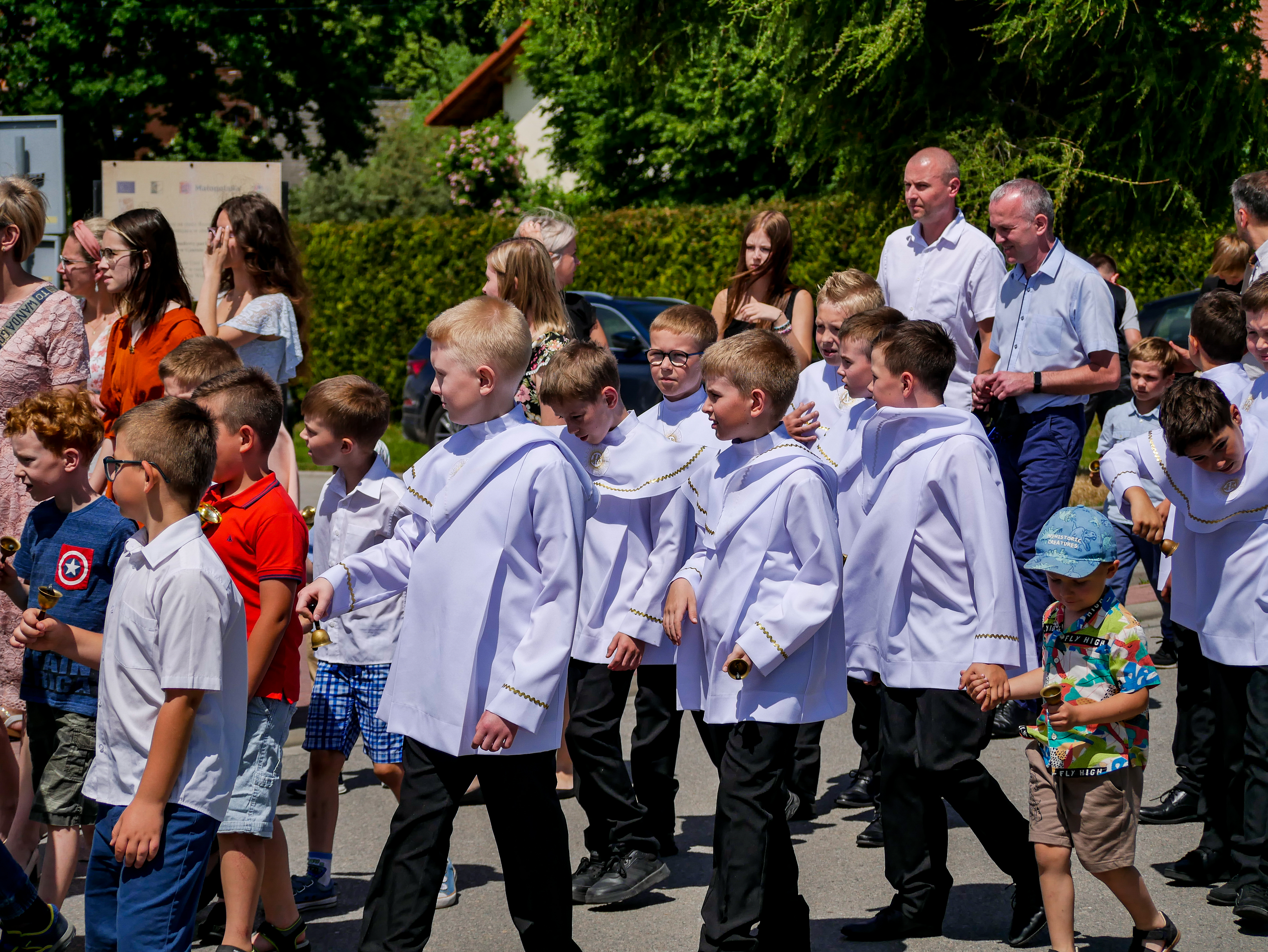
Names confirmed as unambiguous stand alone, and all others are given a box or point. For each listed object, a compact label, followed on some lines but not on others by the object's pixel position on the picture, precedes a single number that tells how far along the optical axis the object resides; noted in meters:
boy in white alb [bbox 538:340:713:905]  9.85
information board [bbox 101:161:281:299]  26.53
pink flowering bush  71.19
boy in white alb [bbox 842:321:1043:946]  8.55
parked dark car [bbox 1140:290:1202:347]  25.45
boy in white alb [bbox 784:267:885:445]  11.79
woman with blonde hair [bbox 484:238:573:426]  11.65
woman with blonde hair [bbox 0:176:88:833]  10.80
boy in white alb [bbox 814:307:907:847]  11.16
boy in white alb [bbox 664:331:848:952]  8.01
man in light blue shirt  12.77
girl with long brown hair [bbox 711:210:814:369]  13.03
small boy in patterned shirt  8.00
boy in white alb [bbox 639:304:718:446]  10.69
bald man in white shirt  13.09
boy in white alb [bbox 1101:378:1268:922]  8.91
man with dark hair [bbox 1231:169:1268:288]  11.40
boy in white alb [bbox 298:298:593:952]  7.29
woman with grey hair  12.91
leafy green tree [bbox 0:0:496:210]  58.97
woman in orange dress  11.65
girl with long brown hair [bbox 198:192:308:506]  12.06
